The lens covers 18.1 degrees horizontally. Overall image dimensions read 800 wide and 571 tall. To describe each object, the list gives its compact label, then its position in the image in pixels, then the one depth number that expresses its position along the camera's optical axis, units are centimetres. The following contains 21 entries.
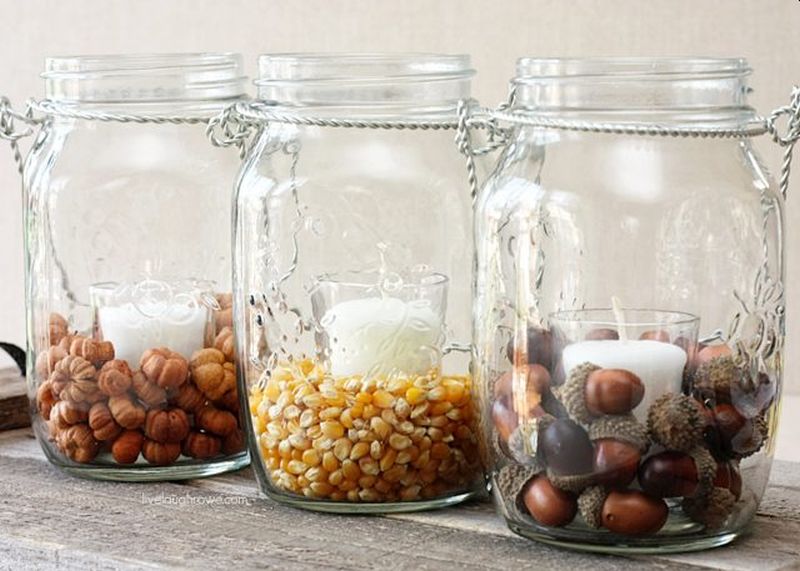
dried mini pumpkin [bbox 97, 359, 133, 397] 90
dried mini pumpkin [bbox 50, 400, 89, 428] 91
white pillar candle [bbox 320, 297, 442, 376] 85
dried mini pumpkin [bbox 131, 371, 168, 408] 90
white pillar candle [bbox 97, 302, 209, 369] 91
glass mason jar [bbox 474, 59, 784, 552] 78
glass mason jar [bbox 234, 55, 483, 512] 85
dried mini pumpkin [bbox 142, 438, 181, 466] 91
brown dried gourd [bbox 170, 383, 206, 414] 91
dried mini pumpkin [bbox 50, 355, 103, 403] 90
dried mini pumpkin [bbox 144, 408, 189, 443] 91
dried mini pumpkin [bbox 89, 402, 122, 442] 90
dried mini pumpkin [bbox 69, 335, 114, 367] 91
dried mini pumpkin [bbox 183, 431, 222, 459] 92
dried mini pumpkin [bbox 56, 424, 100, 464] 91
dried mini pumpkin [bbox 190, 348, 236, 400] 91
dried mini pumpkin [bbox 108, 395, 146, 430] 90
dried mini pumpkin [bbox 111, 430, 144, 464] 91
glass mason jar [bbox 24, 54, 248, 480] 91
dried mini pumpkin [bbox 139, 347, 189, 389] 90
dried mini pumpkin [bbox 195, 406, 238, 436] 92
